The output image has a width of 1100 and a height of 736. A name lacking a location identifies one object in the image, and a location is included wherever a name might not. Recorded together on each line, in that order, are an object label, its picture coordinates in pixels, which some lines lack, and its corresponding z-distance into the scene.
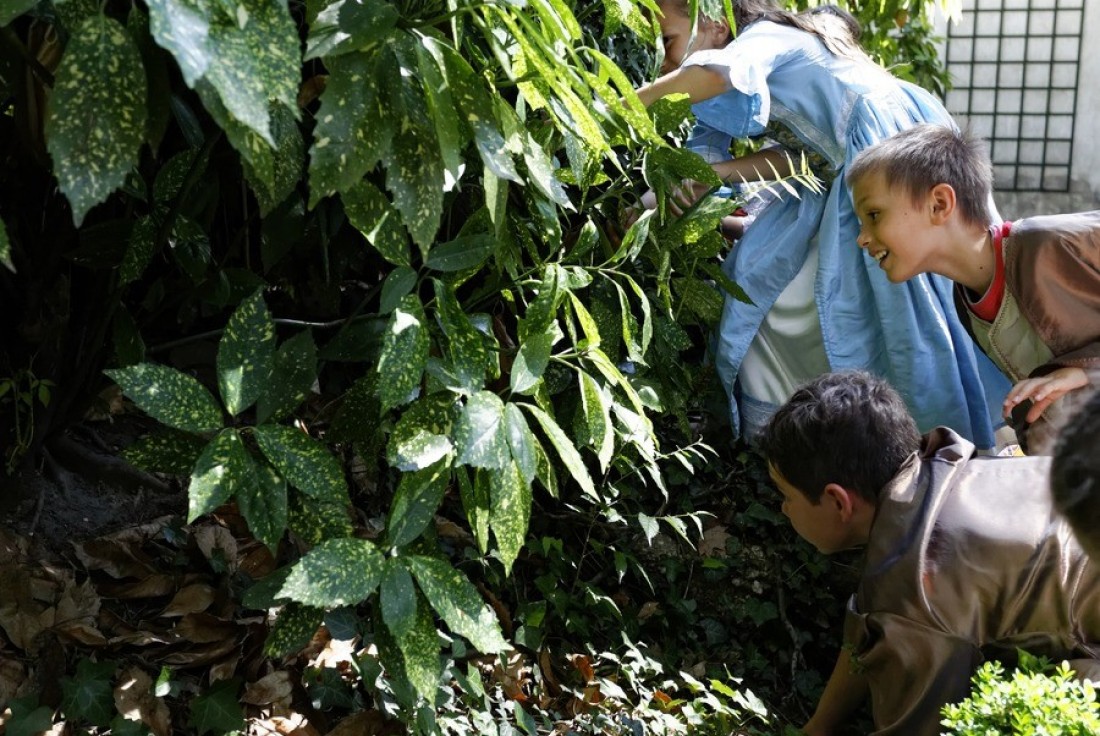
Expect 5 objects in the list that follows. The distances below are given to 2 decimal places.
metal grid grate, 9.64
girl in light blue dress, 3.01
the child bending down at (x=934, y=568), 2.20
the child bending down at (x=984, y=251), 2.64
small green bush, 1.51
